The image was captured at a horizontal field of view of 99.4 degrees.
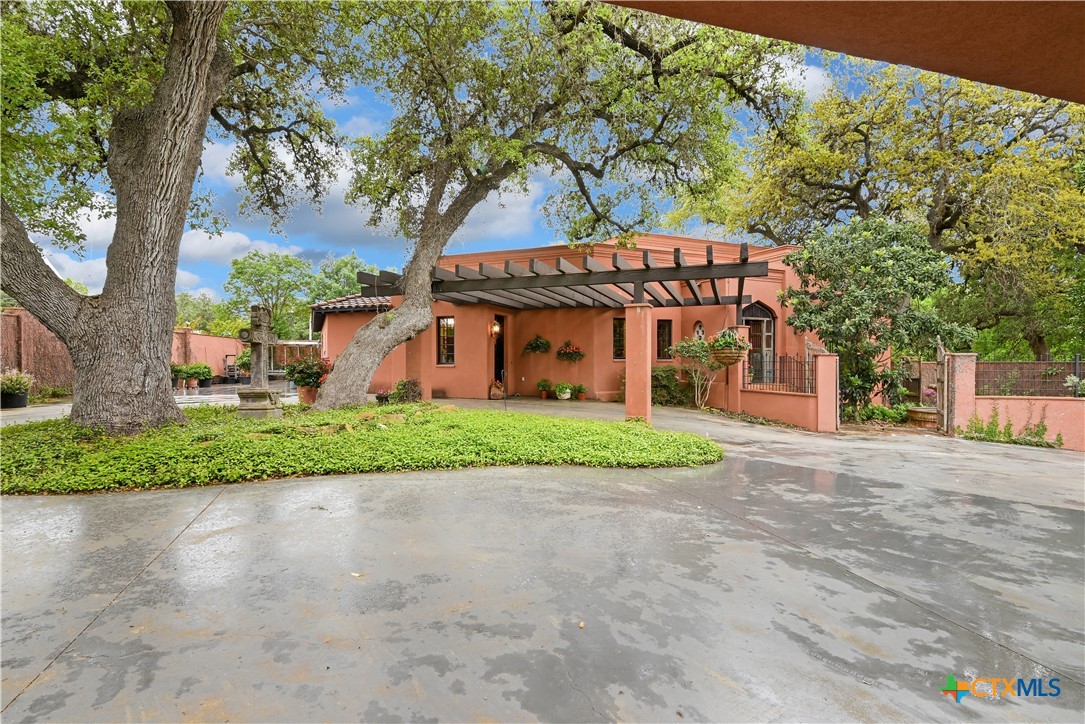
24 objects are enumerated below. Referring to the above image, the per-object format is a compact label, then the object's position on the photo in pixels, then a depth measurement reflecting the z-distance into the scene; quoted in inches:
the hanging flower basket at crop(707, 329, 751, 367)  419.5
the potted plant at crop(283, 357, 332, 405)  458.6
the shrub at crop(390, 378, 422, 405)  446.0
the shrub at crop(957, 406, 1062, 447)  344.8
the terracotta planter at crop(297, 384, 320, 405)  470.3
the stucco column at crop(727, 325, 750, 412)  458.0
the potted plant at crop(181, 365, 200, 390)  815.9
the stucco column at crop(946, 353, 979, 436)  373.4
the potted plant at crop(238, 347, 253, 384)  930.9
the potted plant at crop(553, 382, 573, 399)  529.7
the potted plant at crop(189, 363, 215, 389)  854.8
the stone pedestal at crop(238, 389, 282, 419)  357.7
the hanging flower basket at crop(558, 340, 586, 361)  545.0
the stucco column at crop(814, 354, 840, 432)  374.9
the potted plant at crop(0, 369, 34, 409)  477.2
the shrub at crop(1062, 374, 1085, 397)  343.0
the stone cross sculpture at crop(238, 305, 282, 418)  360.8
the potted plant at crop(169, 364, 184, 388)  780.0
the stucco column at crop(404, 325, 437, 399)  453.1
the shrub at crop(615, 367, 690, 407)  515.5
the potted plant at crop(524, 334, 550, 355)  563.2
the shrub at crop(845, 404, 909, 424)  416.8
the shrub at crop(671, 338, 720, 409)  454.6
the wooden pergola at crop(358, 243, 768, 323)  351.9
